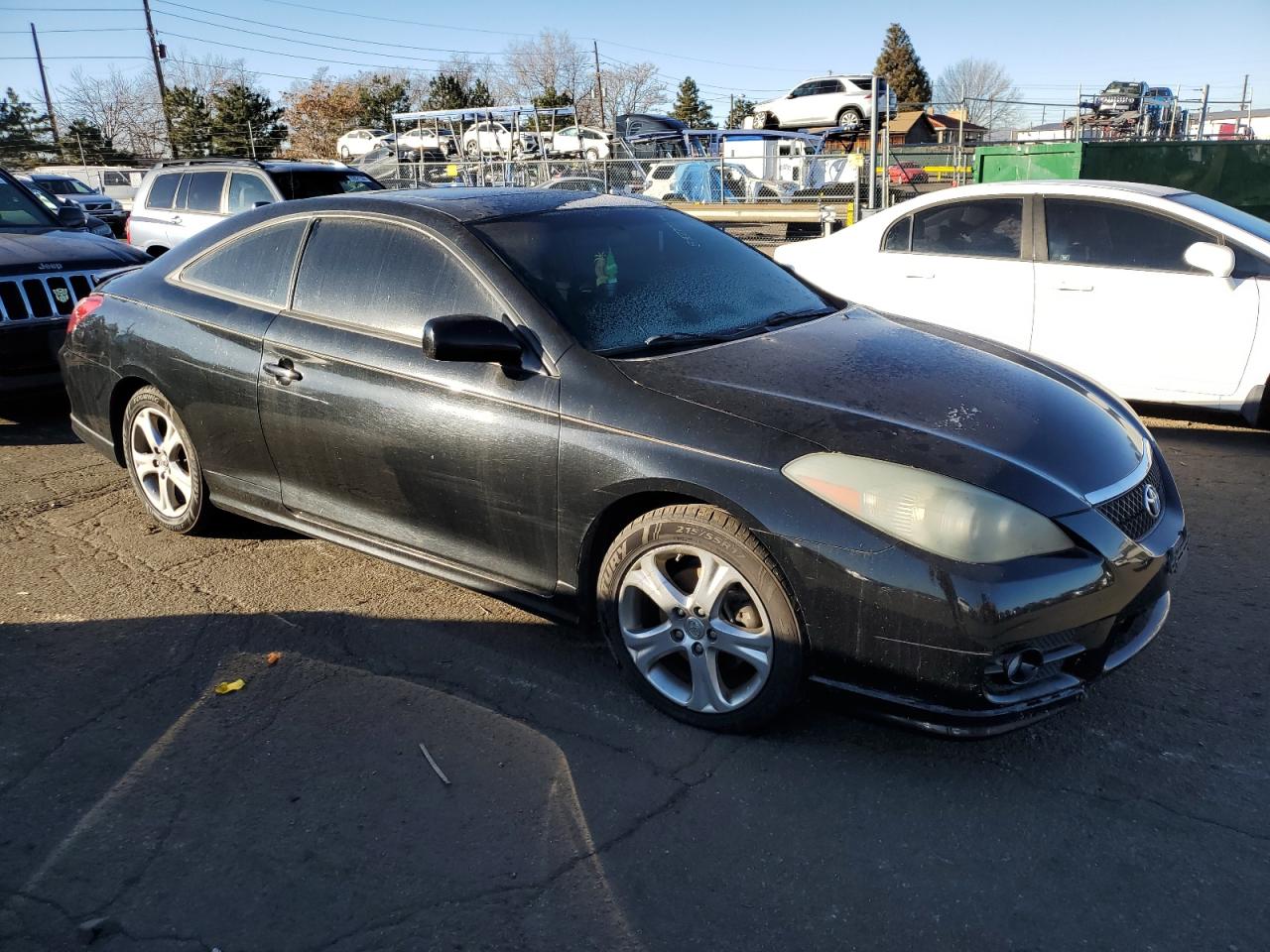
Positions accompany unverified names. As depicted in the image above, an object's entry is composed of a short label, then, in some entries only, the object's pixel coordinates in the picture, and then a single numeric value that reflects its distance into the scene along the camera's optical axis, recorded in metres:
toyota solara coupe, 2.73
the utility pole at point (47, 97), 49.98
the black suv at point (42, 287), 6.43
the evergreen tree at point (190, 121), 48.13
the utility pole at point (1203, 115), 22.72
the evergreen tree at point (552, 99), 64.25
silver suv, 11.72
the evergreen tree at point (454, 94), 60.78
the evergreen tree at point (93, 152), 44.88
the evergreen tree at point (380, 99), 55.78
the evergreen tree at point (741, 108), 64.19
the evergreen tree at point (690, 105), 73.38
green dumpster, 15.13
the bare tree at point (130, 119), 55.94
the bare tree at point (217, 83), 57.75
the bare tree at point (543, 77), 72.25
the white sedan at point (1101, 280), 5.96
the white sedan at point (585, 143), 25.76
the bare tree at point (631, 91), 72.56
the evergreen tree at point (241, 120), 49.44
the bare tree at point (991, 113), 20.08
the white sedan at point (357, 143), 39.15
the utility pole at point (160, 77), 39.28
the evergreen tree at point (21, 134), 45.28
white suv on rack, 31.75
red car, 20.19
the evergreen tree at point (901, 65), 68.38
